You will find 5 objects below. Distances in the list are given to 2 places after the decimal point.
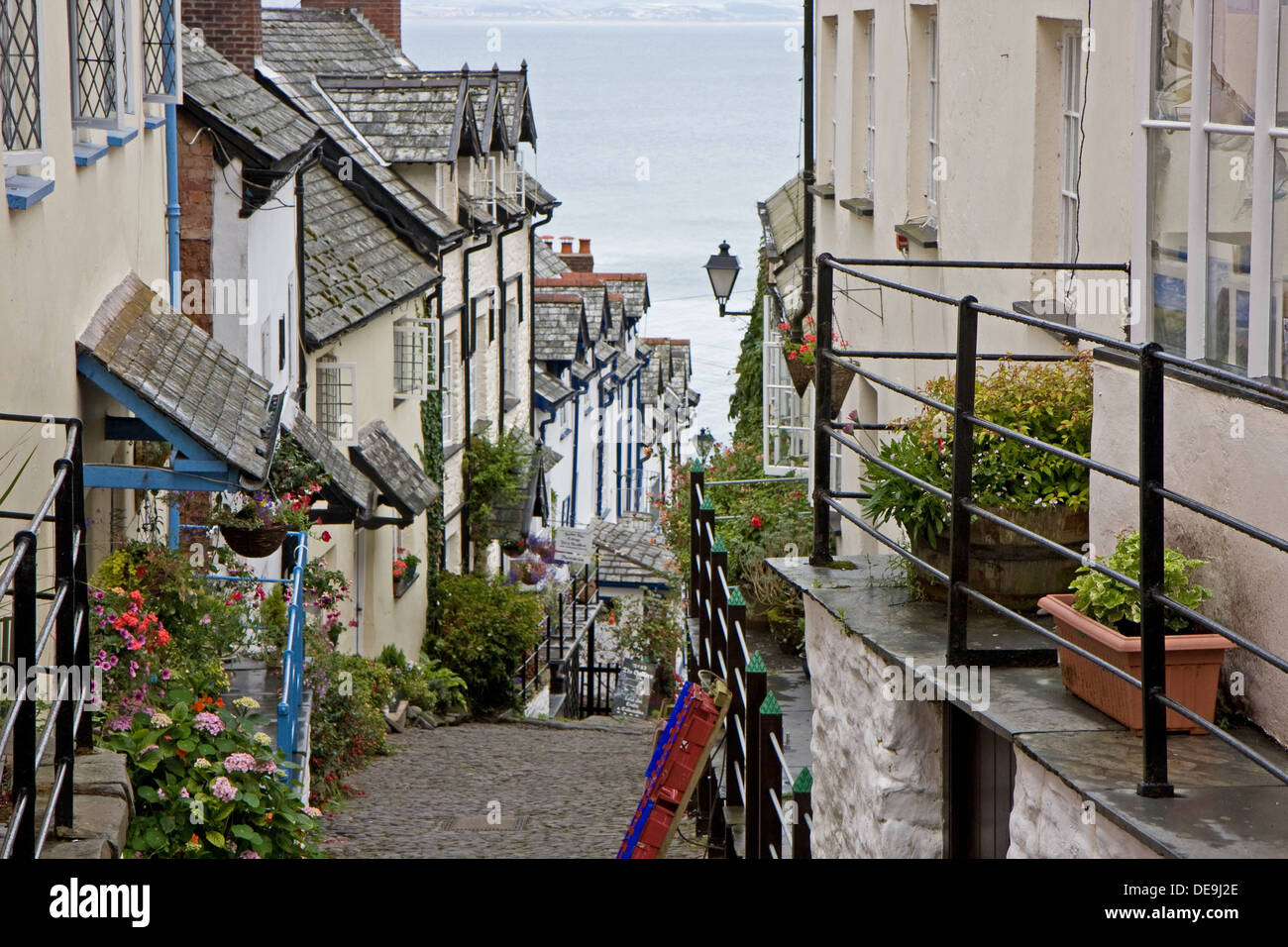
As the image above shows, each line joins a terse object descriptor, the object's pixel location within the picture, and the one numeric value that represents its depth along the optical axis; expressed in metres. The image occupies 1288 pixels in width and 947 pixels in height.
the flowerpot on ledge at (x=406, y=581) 20.11
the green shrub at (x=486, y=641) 21.75
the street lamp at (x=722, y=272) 18.36
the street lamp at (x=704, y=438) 28.35
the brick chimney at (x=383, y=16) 26.88
